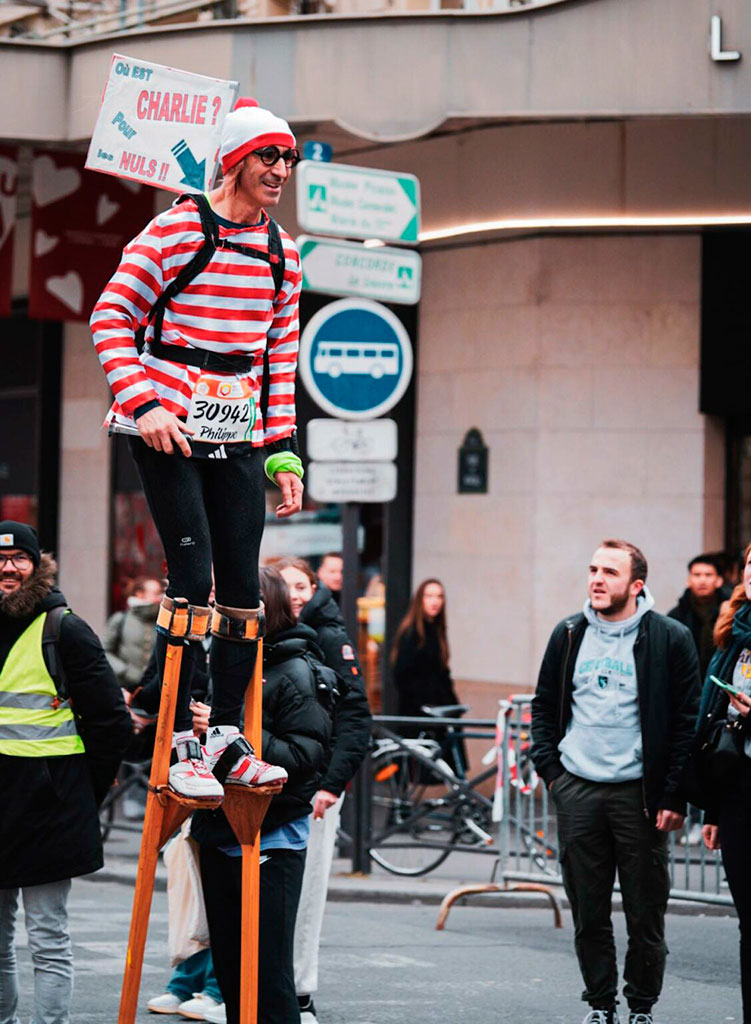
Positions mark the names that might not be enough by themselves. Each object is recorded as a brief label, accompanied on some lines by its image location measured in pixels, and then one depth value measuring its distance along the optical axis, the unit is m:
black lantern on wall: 16.44
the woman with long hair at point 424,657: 15.45
